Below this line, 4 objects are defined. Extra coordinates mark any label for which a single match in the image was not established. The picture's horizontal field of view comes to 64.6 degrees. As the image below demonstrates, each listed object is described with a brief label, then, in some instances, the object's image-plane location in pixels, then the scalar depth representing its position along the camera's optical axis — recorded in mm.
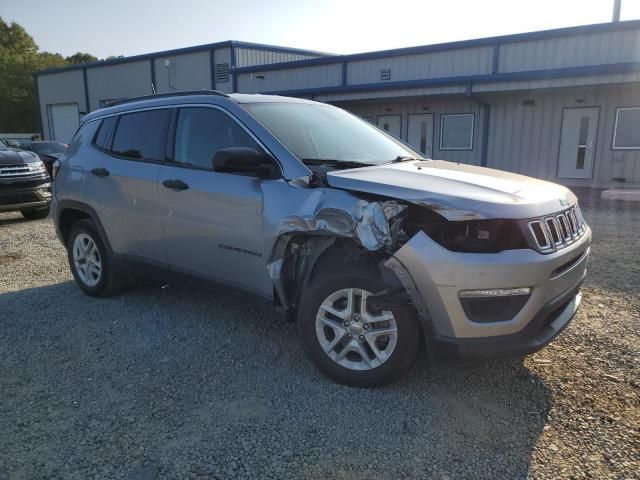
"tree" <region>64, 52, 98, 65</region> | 71938
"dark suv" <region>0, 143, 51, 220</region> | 9344
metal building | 14070
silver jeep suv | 2803
